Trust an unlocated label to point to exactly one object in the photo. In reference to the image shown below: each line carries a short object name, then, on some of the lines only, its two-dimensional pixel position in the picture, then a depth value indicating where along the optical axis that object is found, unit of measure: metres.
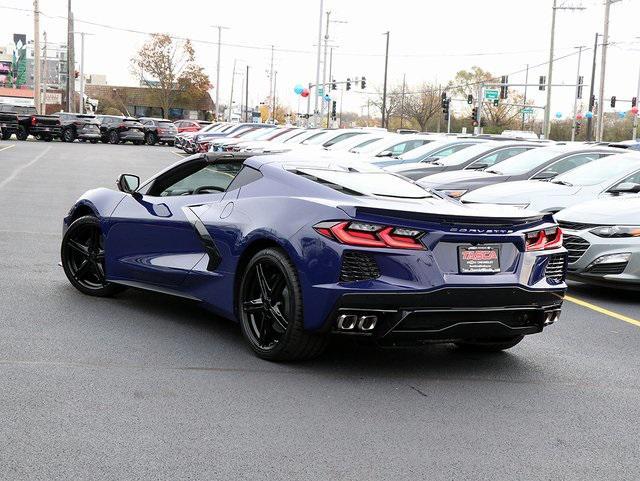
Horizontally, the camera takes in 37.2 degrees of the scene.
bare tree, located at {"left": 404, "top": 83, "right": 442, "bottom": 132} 116.81
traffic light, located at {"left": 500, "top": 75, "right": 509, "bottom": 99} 67.79
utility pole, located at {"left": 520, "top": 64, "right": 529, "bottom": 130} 105.96
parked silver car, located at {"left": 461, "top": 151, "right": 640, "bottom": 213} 12.08
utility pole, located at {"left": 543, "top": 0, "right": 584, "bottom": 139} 47.44
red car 57.28
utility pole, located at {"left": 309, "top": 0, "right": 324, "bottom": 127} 60.89
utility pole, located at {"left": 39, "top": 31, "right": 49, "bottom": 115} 77.94
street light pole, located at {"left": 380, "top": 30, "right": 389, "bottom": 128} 75.75
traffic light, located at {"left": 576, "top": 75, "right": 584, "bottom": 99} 77.57
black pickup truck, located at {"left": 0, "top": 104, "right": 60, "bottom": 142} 53.91
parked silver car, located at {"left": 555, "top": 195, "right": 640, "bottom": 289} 9.37
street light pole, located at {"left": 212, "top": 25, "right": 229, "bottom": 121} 87.81
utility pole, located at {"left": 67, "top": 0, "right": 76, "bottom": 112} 72.62
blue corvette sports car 5.65
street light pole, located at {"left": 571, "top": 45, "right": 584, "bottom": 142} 76.39
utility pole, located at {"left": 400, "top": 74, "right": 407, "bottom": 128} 116.50
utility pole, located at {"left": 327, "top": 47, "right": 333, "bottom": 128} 85.31
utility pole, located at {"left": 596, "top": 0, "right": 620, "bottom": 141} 47.06
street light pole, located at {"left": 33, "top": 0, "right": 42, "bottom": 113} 64.31
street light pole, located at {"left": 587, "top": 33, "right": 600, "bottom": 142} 58.78
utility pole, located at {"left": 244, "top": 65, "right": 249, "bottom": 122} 139.19
